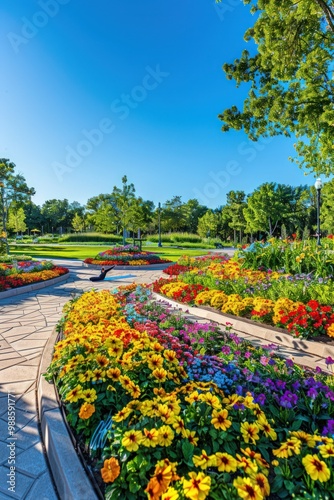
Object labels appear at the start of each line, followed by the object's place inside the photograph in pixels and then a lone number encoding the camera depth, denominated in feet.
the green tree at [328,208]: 113.34
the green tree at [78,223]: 205.46
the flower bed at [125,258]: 48.80
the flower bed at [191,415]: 4.78
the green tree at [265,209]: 126.00
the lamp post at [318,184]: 41.45
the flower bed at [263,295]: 12.22
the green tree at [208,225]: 164.45
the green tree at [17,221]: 151.11
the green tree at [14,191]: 65.67
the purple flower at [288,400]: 6.82
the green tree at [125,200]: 89.20
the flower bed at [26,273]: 27.59
